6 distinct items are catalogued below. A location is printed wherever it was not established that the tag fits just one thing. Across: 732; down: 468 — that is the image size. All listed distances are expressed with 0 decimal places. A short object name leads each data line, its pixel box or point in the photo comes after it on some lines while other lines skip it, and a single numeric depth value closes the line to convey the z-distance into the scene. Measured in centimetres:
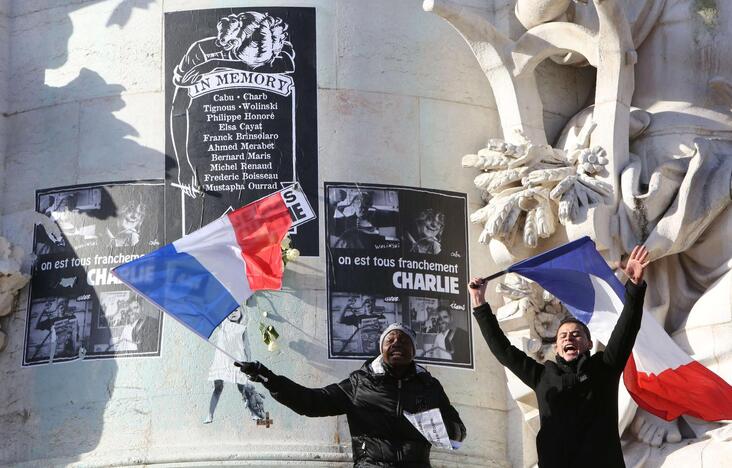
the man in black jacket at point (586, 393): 1152
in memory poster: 1620
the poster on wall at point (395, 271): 1587
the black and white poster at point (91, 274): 1593
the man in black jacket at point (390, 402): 1204
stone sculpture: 1559
